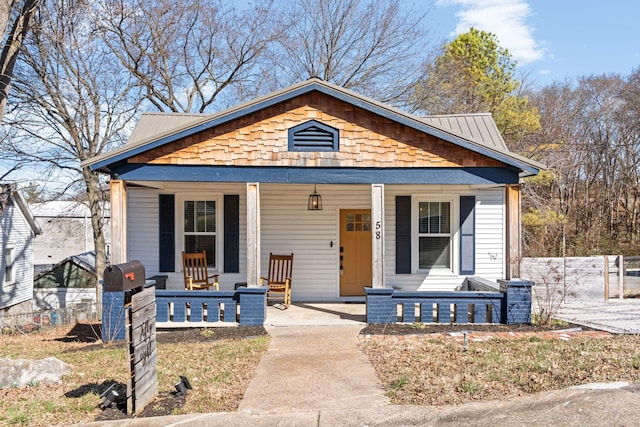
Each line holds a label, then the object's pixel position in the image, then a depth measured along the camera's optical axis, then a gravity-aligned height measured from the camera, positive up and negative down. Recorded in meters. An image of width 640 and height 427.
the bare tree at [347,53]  20.03 +7.57
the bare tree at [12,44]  10.52 +4.29
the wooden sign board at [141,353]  4.25 -1.15
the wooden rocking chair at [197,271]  9.56 -0.86
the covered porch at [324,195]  7.95 +0.71
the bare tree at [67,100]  14.28 +4.24
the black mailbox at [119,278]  4.08 -0.42
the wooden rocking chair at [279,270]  9.98 -0.86
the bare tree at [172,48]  16.84 +7.12
